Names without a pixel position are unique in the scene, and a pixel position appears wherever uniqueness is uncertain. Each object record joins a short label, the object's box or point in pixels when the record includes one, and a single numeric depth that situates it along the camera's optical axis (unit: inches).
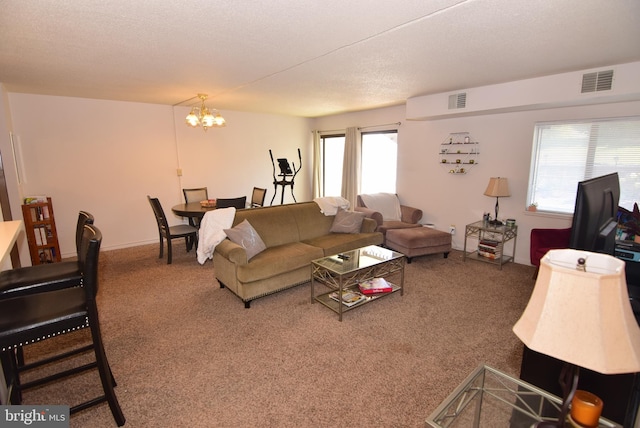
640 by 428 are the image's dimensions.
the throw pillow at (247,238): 126.0
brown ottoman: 165.9
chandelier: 161.9
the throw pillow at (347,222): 163.8
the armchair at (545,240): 140.8
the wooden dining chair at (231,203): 174.5
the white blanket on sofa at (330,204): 168.1
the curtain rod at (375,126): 213.3
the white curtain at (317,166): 278.4
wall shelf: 180.4
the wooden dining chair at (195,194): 205.1
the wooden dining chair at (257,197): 218.5
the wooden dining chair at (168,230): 164.9
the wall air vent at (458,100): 161.6
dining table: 167.3
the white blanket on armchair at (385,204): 201.9
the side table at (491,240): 163.6
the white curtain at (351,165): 243.8
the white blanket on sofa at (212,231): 130.4
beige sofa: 118.7
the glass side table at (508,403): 45.4
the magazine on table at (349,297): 115.3
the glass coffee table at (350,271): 114.0
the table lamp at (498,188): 162.4
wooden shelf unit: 153.3
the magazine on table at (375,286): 121.2
